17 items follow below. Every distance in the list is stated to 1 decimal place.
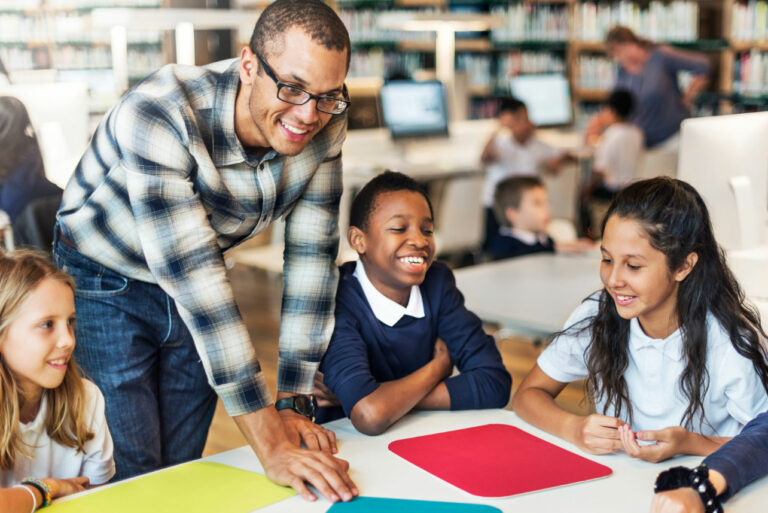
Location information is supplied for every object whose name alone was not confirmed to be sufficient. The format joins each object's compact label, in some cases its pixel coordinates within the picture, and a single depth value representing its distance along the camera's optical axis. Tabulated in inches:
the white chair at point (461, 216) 190.9
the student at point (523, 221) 138.9
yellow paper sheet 45.5
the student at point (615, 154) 219.5
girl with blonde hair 52.1
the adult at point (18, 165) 103.3
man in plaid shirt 51.6
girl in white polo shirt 55.6
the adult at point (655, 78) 239.6
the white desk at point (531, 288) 97.3
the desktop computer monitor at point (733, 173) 84.4
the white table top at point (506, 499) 46.0
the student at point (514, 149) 203.2
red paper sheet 48.6
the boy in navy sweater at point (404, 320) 62.5
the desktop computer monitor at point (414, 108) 219.5
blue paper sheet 45.0
